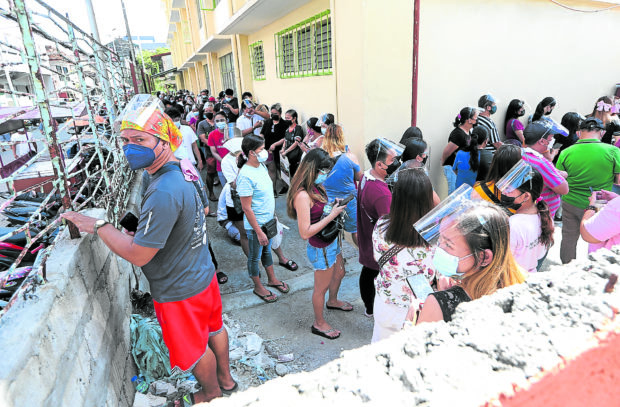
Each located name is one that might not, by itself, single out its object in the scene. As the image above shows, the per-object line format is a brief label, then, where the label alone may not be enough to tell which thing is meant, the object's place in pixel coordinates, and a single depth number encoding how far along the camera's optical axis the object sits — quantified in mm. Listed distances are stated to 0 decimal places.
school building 4609
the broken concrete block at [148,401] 2424
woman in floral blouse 2240
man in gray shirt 1886
